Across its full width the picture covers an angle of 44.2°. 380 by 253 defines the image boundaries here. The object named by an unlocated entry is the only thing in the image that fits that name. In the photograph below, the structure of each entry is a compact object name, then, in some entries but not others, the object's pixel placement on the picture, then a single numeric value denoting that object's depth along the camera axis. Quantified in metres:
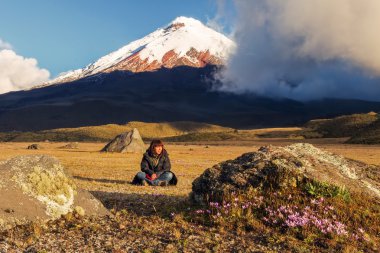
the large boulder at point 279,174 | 11.81
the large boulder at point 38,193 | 11.12
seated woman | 21.58
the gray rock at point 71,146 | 91.56
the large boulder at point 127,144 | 66.25
